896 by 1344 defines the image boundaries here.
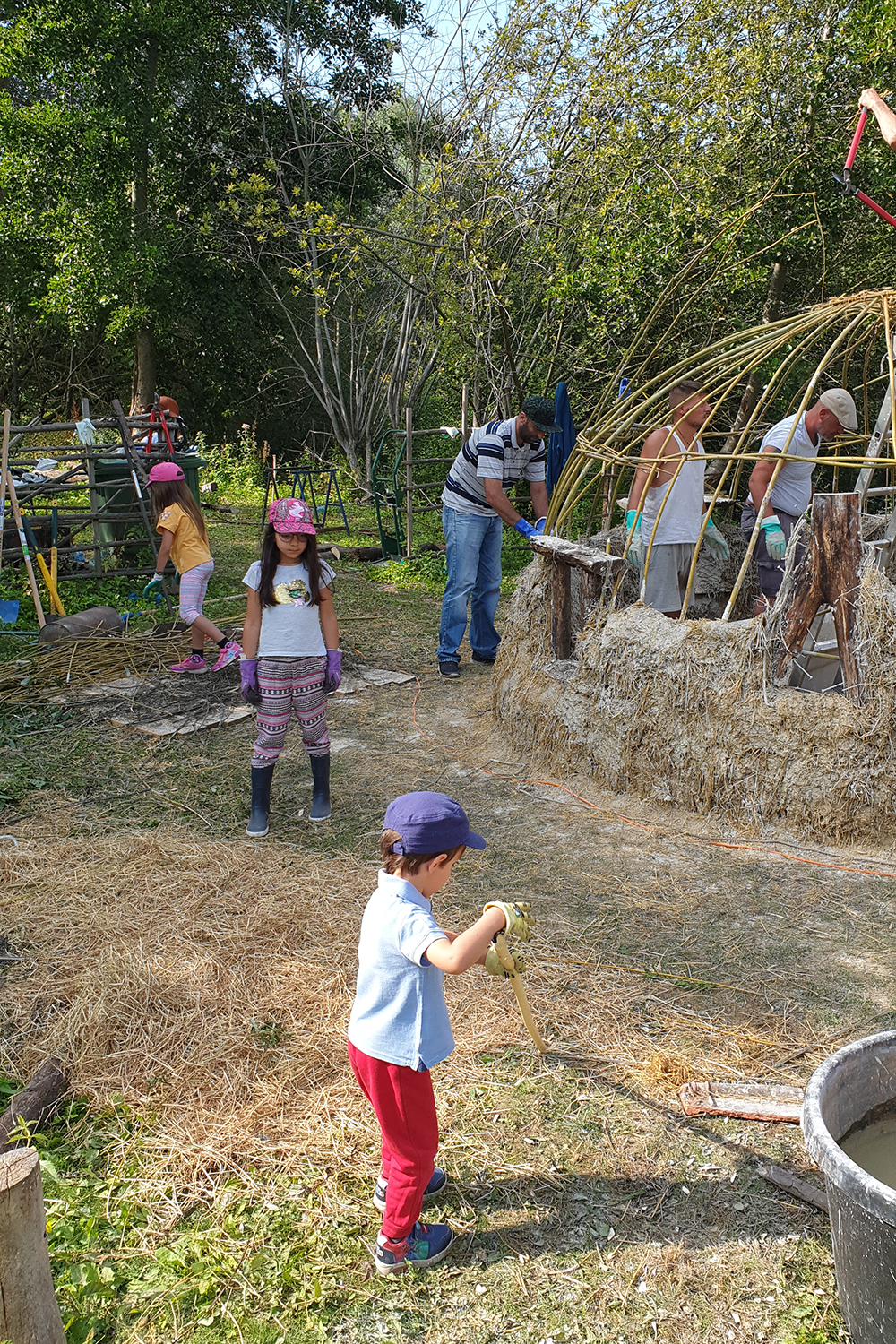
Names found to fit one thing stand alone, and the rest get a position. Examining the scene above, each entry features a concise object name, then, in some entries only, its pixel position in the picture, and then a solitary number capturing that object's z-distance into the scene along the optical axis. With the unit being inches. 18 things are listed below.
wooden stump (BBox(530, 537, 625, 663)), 197.5
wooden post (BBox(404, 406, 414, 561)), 420.8
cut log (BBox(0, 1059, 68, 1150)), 97.3
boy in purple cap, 76.7
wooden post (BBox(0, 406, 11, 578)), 273.2
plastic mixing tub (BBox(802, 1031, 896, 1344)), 65.2
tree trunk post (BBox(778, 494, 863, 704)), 160.7
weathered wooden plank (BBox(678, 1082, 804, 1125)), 99.7
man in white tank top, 197.6
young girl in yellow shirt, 258.1
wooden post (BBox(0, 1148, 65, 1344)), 61.5
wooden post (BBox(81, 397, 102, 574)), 345.4
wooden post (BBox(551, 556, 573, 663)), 198.7
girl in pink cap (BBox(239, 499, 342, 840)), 161.6
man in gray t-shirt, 195.0
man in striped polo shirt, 239.1
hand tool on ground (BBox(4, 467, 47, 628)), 286.8
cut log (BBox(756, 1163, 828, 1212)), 88.5
